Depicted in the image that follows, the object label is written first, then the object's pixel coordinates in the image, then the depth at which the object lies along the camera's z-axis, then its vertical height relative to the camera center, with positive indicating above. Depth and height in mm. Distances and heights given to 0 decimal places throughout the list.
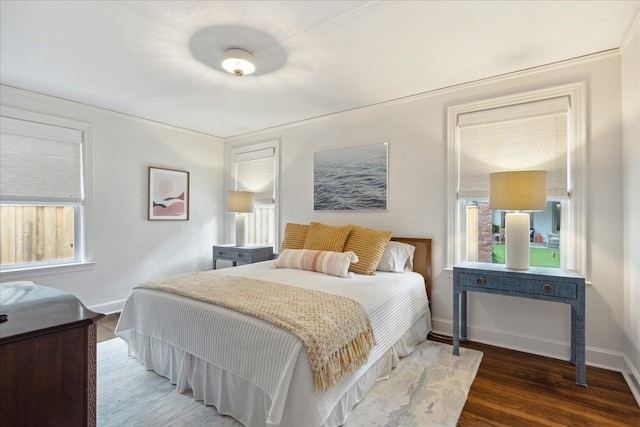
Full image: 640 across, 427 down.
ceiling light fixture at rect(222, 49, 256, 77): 2359 +1159
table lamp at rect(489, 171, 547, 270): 2391 +83
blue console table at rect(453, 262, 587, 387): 2197 -567
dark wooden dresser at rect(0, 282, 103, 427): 940 -495
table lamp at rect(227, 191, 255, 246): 4387 +147
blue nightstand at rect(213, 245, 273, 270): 4215 -567
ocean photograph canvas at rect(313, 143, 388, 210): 3574 +412
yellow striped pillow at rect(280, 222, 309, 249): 3605 -275
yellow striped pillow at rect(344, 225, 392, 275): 2971 -337
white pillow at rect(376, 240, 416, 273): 3092 -443
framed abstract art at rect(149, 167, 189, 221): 4199 +252
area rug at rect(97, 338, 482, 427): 1827 -1203
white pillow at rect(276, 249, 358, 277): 2836 -458
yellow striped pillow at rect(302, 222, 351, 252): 3213 -266
